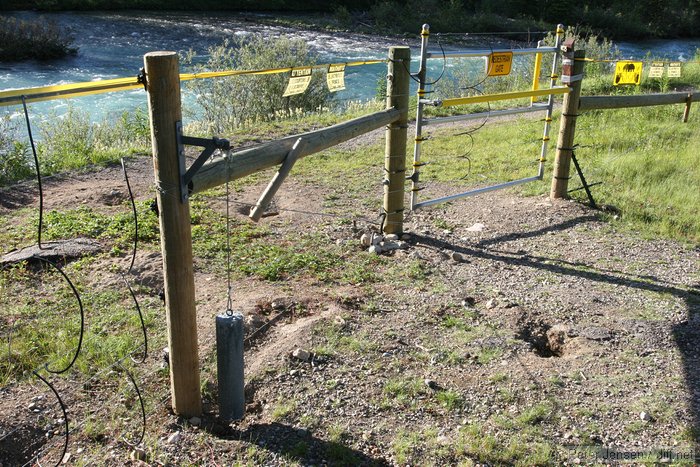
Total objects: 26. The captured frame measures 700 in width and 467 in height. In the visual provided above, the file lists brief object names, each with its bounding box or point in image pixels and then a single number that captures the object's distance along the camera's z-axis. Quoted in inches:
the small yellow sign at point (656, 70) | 380.1
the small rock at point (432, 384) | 141.8
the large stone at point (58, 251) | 200.8
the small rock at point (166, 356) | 149.3
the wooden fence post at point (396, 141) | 209.5
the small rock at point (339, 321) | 165.2
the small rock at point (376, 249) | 214.4
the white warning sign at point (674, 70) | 378.3
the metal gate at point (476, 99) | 217.6
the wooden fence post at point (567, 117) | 251.0
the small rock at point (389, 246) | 217.0
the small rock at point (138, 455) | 118.7
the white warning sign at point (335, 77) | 269.0
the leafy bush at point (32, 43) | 830.5
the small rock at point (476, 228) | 238.4
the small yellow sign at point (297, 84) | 263.9
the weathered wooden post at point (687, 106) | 312.2
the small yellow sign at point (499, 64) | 236.4
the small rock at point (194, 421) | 128.3
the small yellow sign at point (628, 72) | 353.4
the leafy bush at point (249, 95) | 477.7
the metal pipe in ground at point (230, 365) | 123.4
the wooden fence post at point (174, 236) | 109.4
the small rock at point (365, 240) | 218.8
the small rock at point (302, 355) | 149.3
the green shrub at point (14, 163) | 296.4
